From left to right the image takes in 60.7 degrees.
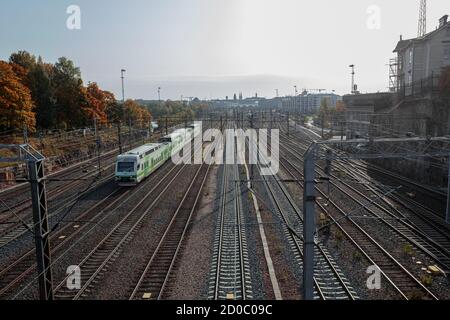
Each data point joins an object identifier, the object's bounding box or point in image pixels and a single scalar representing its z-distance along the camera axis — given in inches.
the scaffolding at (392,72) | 2014.5
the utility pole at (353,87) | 2273.6
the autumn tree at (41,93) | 1600.6
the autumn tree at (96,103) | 1736.0
